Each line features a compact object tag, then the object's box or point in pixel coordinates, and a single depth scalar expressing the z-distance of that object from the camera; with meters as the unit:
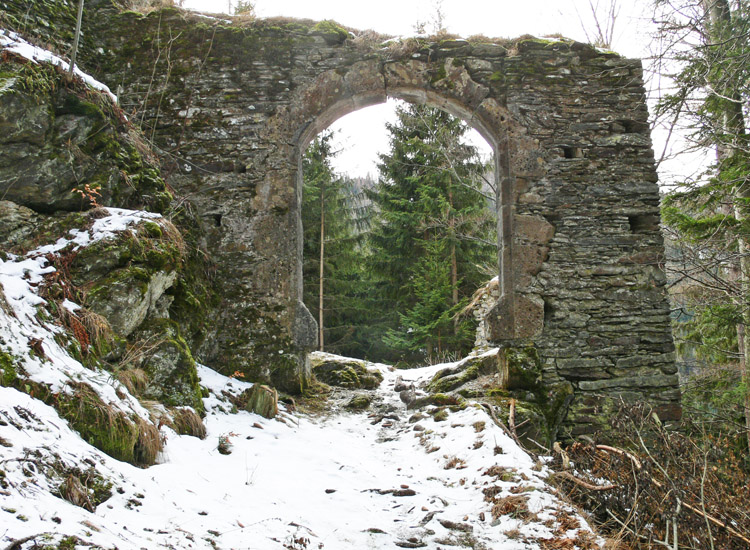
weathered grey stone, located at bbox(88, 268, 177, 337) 3.75
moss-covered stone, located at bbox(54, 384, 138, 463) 2.62
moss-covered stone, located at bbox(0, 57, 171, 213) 4.39
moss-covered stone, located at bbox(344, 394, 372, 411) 6.20
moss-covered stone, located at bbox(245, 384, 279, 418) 4.99
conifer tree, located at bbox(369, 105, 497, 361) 14.34
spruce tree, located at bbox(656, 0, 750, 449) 5.25
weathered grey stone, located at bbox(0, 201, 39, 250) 4.11
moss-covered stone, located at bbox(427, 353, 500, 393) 6.58
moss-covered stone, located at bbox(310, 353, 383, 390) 7.17
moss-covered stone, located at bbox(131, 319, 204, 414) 3.92
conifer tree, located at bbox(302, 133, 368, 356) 16.05
